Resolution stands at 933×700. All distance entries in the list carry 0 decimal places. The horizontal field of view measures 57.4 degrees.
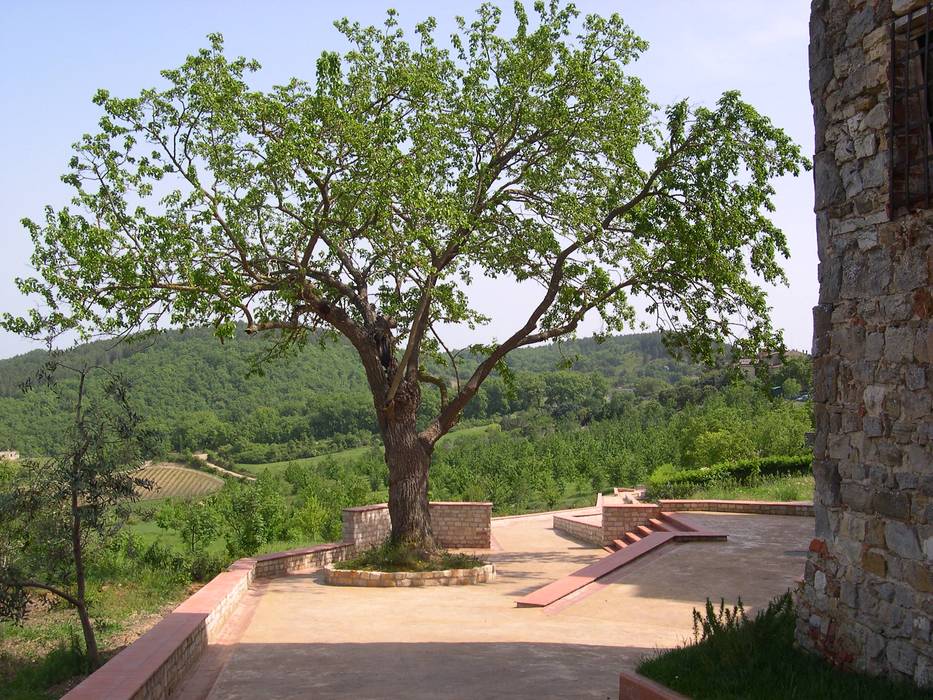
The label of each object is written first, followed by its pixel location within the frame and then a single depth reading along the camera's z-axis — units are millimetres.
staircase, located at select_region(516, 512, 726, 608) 10836
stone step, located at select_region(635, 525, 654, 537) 15259
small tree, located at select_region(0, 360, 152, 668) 10062
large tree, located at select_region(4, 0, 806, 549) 12781
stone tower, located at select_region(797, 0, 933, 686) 4789
